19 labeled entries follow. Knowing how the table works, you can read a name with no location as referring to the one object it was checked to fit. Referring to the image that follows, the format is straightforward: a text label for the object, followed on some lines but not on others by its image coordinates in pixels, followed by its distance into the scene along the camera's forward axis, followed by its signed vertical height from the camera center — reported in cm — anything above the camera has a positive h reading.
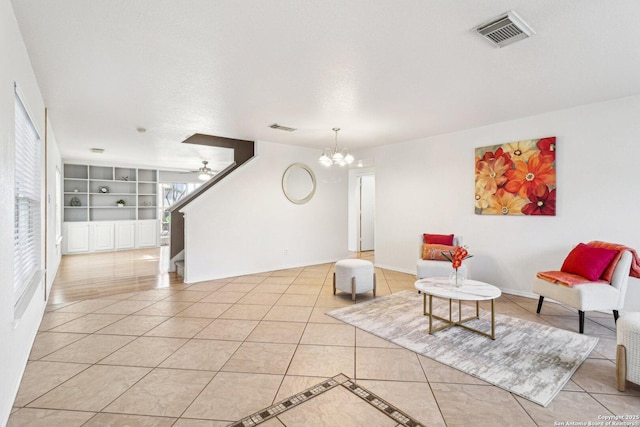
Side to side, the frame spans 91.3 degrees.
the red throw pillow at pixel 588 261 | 322 -51
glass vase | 318 -67
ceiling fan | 789 +101
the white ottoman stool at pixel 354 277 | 411 -85
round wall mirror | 618 +62
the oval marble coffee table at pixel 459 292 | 286 -75
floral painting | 408 +49
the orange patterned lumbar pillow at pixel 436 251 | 438 -53
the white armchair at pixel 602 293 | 309 -80
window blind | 241 +3
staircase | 579 +78
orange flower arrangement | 316 -45
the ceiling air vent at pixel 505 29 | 204 +127
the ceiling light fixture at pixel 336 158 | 465 +84
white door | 855 +4
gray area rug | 224 -118
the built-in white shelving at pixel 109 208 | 816 +16
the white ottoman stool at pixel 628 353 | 210 -96
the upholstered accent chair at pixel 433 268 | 418 -74
